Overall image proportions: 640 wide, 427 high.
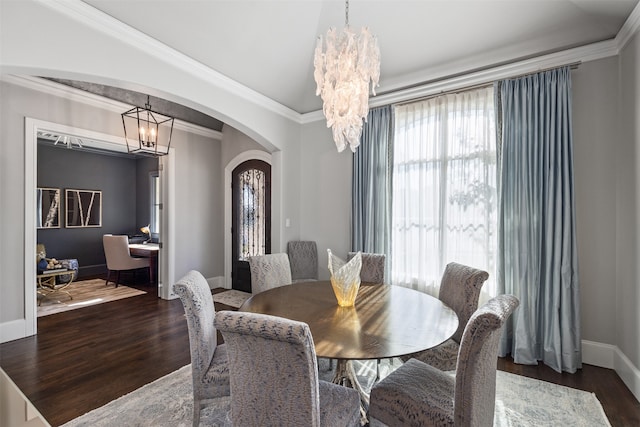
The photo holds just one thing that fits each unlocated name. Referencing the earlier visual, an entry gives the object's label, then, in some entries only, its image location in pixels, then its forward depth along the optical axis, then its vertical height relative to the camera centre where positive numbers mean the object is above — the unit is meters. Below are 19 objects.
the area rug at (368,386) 1.98 -1.39
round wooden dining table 1.40 -0.62
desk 5.60 -0.74
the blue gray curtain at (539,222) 2.65 -0.08
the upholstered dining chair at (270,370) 1.08 -0.61
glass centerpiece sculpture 1.96 -0.45
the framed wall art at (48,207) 6.01 +0.17
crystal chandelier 2.19 +1.06
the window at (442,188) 3.09 +0.29
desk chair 5.44 -0.74
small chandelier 4.00 +1.19
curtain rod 2.72 +1.36
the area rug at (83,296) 4.37 -1.36
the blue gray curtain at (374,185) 3.70 +0.37
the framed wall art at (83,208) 6.44 +0.17
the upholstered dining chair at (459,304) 2.00 -0.65
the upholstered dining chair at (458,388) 1.23 -0.88
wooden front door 5.04 -0.02
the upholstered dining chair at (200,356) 1.71 -0.84
